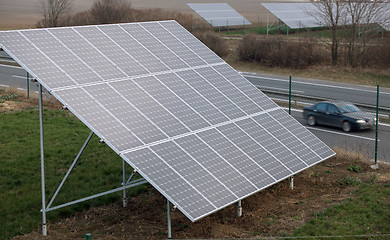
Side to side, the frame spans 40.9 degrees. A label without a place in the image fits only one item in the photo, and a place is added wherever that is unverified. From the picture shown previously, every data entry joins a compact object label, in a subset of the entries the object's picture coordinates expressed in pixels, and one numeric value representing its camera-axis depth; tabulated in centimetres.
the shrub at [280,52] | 4041
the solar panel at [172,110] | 1121
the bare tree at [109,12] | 4725
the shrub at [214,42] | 4450
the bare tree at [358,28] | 3912
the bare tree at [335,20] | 4012
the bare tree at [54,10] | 4534
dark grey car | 2290
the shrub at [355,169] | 1695
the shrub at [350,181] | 1567
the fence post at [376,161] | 1730
